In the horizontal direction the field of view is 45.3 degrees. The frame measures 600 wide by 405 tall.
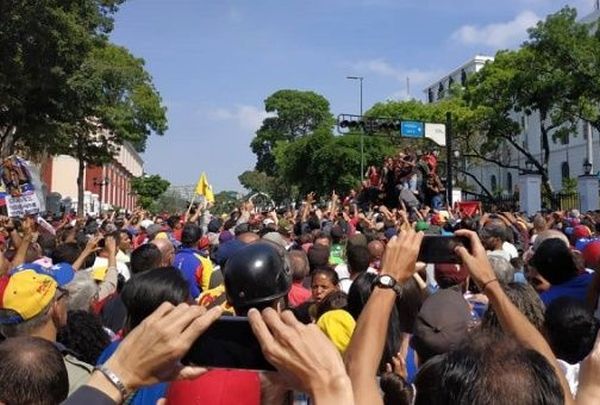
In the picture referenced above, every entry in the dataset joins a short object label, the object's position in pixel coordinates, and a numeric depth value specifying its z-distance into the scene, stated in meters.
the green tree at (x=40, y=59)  19.55
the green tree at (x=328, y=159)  58.59
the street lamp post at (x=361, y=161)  55.23
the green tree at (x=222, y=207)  44.38
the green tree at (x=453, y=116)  41.06
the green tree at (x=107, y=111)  22.50
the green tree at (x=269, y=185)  82.12
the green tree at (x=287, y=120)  84.94
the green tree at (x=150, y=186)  81.04
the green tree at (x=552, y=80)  27.98
